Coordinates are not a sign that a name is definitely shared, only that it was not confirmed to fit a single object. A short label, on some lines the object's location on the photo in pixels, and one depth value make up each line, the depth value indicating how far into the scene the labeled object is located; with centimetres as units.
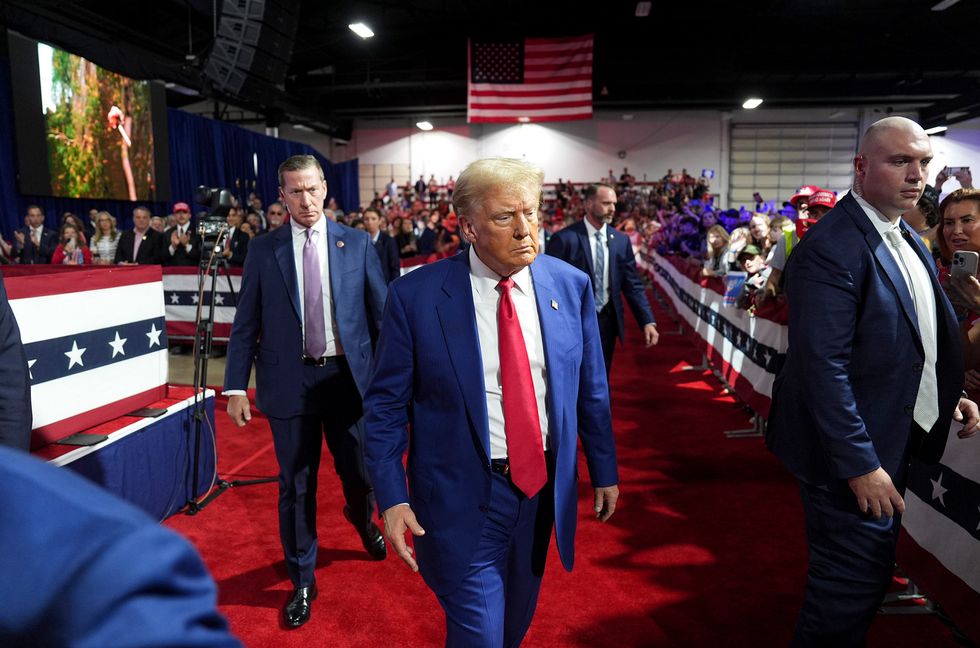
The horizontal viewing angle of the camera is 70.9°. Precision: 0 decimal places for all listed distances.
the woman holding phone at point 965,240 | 232
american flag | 1227
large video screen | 1130
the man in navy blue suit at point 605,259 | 489
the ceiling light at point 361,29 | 1381
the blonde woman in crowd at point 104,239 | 955
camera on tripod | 383
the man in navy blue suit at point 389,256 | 674
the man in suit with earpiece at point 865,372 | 182
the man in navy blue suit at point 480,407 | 173
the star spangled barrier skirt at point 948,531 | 237
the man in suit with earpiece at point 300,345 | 286
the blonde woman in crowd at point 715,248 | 767
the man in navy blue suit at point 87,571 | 44
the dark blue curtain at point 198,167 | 1154
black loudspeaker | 844
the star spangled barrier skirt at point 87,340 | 294
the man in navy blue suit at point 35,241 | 1030
